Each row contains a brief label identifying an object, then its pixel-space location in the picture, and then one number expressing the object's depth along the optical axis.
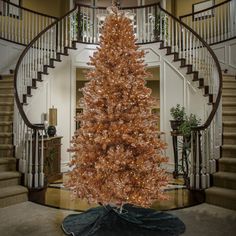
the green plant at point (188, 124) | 5.23
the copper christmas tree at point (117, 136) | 2.87
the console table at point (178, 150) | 5.30
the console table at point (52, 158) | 5.41
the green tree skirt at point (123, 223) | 2.68
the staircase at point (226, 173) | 3.67
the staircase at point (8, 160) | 3.85
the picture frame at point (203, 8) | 8.26
